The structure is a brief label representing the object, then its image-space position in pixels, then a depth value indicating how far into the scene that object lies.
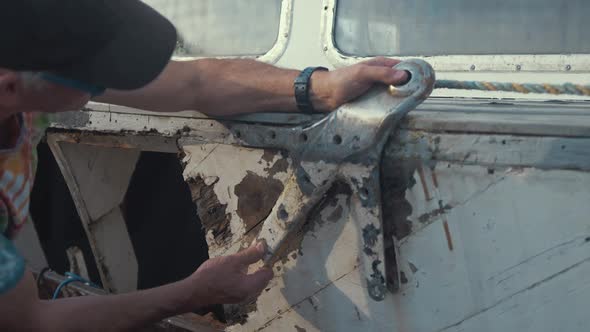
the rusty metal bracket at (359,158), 1.50
